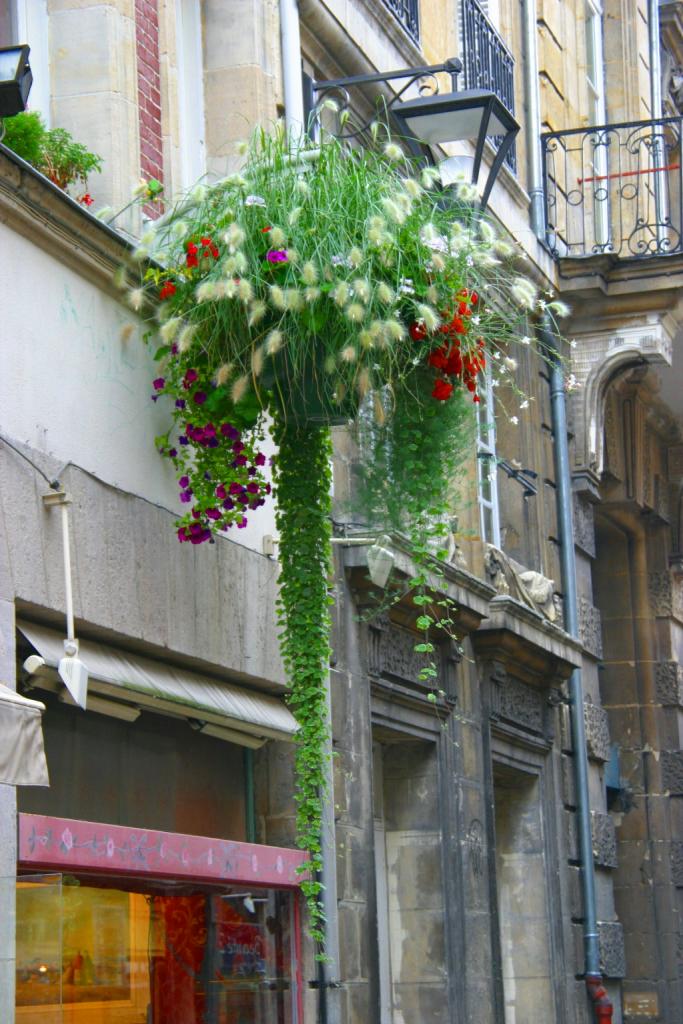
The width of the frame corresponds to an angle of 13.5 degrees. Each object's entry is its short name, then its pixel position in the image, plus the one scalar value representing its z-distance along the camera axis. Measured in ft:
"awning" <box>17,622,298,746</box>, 34.58
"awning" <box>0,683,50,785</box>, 29.40
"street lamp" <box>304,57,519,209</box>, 43.33
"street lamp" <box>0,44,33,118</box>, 33.86
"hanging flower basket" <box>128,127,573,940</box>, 34.92
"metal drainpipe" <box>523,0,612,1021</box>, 63.48
